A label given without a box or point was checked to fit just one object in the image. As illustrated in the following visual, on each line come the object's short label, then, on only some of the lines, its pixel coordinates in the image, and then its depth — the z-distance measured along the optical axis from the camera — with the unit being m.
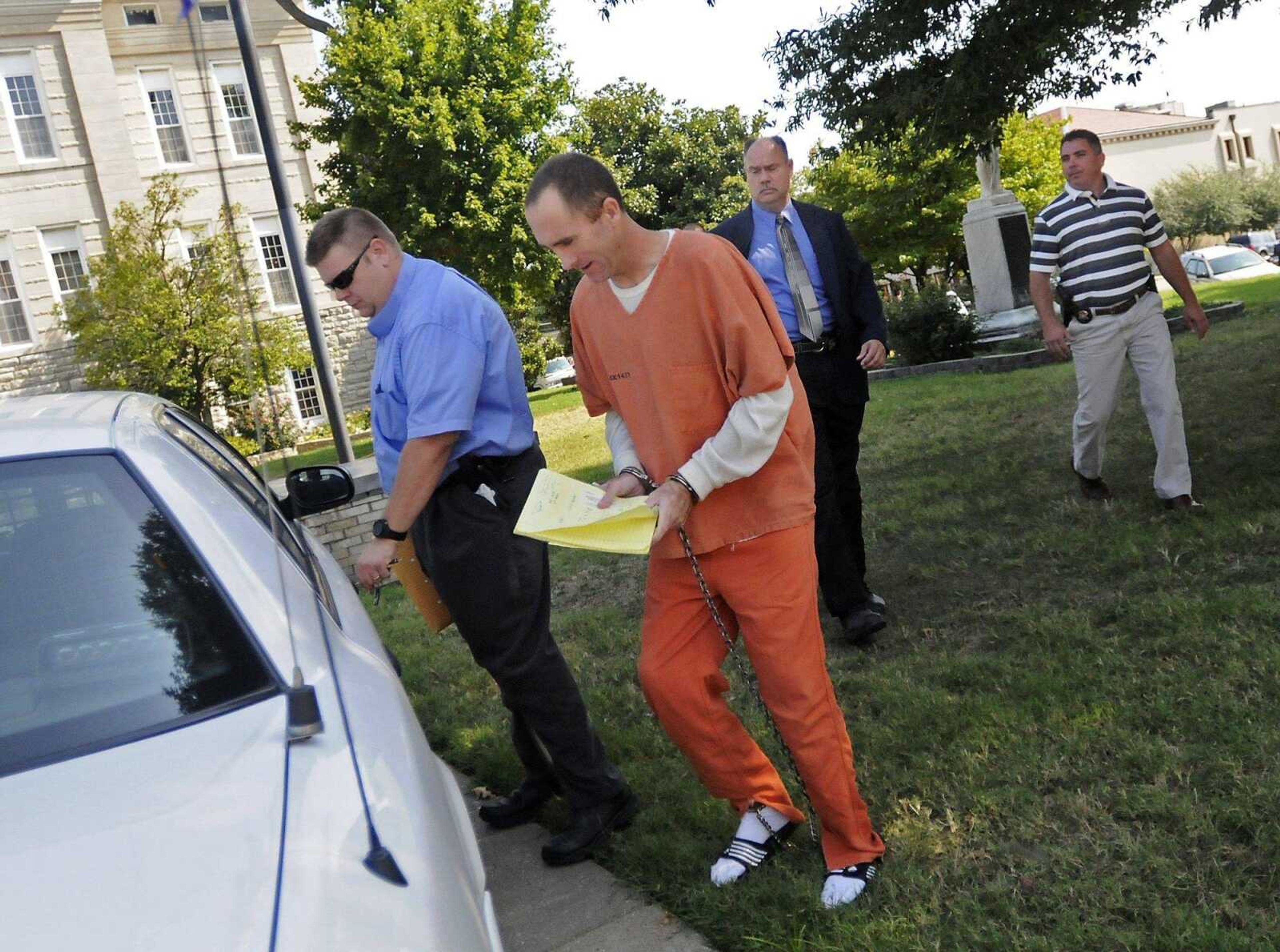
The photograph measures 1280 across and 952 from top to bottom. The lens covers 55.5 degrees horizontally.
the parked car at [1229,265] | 34.97
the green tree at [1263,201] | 75.38
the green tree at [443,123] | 24.62
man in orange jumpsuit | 3.06
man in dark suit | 5.20
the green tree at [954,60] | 6.38
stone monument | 17.83
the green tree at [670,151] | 44.47
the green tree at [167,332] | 26.41
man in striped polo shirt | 6.30
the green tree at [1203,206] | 73.06
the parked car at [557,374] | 42.72
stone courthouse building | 33.03
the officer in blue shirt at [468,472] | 3.48
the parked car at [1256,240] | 63.34
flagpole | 8.27
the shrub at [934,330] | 16.08
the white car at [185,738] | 1.63
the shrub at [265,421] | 29.23
